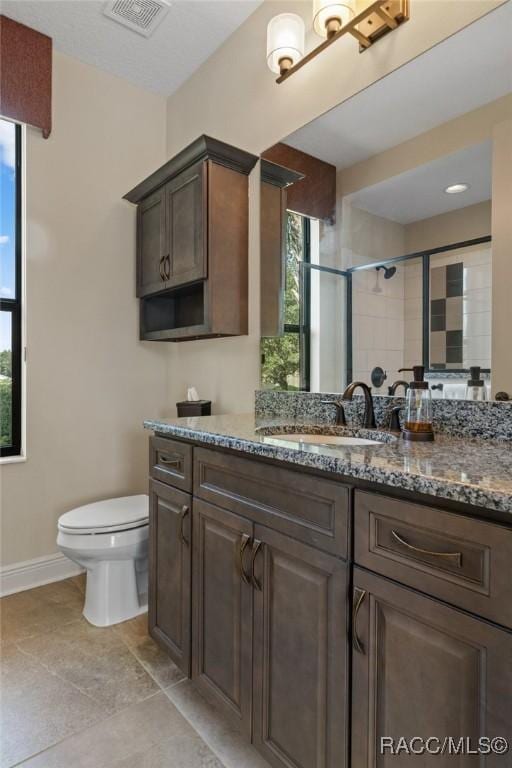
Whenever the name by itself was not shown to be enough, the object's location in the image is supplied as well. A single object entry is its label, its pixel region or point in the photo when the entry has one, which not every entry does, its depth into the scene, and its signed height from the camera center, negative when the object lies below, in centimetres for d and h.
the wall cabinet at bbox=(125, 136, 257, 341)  200 +72
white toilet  185 -77
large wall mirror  128 +52
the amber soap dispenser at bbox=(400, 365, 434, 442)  115 -10
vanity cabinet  71 -50
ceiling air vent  204 +176
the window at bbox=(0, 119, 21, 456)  230 +48
